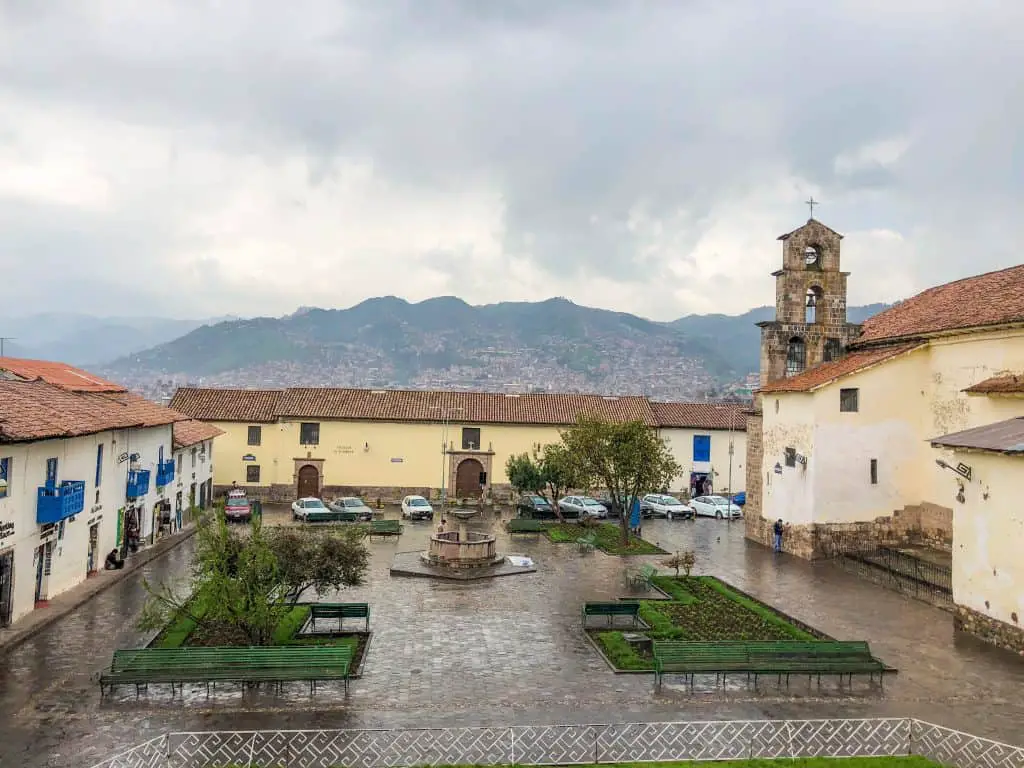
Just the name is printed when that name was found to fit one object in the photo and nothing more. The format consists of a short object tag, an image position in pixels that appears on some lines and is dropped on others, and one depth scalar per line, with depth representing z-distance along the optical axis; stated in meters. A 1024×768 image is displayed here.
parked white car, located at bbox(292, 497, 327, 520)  35.85
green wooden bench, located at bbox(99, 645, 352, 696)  12.94
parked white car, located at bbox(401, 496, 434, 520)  37.66
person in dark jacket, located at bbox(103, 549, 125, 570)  23.81
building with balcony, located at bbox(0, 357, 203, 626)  17.22
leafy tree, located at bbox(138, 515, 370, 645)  14.12
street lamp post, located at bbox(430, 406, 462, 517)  45.44
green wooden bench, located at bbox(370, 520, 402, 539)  31.00
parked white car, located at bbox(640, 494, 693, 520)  39.69
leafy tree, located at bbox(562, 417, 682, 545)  29.28
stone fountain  23.81
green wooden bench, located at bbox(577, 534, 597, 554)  29.42
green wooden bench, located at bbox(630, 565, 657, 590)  22.38
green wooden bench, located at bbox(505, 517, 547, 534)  33.09
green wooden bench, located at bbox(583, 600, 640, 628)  17.97
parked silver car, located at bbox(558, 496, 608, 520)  38.53
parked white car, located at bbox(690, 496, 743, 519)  40.03
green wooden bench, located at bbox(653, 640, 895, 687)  13.77
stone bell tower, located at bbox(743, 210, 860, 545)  32.06
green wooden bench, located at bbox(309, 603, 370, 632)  17.41
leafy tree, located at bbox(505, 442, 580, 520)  34.59
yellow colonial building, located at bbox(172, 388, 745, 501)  45.25
